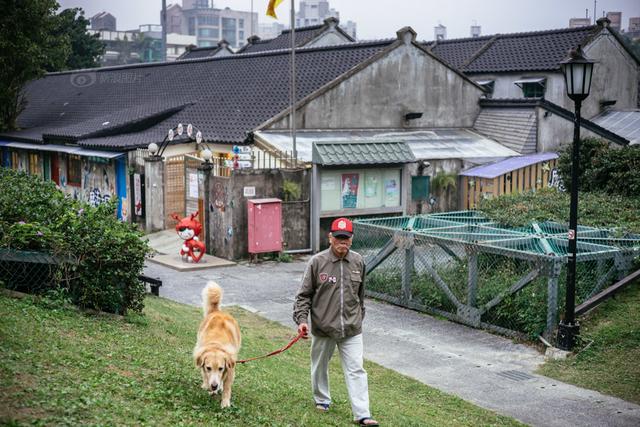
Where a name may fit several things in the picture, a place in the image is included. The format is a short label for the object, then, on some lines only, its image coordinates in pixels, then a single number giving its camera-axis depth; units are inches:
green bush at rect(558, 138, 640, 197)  738.2
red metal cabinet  813.9
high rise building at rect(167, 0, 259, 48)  6368.1
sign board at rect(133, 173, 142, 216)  1001.5
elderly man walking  302.2
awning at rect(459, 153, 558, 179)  954.7
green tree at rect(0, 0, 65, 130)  1225.6
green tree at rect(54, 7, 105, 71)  2206.0
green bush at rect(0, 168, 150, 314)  399.9
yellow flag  898.1
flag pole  890.7
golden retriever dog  288.2
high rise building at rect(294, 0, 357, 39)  6771.7
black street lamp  475.2
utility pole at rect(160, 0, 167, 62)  2027.7
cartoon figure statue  800.3
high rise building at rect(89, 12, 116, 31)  5492.1
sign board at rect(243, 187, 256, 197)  826.8
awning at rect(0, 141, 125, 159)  1034.2
